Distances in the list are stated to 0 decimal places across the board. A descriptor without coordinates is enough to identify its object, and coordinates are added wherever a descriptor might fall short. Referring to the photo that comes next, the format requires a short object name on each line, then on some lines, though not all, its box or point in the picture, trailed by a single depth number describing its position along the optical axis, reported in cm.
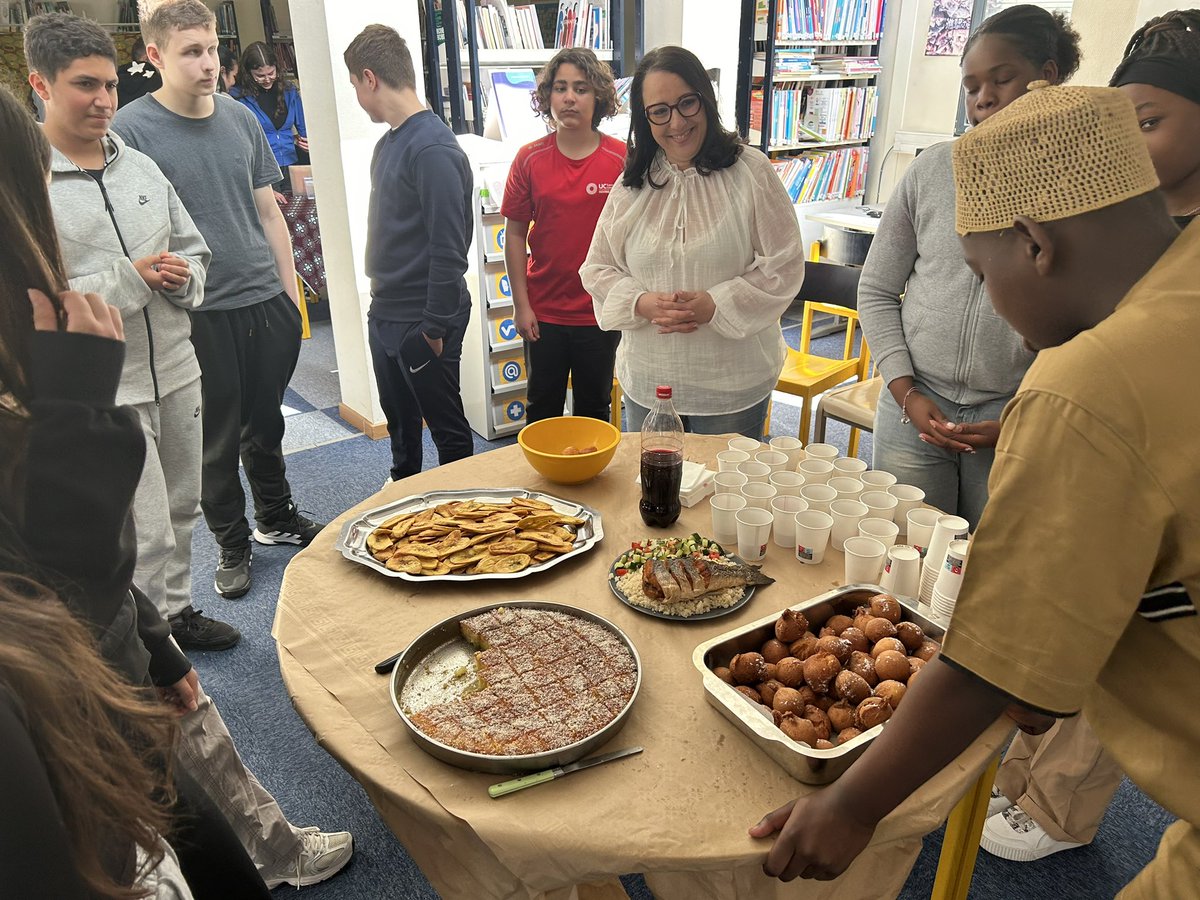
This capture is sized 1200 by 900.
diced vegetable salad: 144
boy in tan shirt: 68
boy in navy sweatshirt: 267
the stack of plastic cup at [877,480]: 168
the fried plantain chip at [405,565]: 146
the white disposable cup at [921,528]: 149
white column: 328
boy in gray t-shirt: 240
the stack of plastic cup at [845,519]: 151
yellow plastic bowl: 176
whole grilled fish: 134
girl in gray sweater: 168
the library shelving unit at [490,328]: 359
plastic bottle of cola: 157
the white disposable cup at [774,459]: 180
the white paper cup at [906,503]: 160
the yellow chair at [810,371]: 319
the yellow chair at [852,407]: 288
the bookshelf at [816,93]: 510
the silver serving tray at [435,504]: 146
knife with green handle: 100
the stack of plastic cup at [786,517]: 154
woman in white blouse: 210
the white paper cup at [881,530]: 148
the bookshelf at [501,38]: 363
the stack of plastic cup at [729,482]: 166
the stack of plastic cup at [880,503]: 156
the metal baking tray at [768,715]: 100
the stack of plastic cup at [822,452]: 180
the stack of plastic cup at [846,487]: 162
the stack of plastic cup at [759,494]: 161
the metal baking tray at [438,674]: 103
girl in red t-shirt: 282
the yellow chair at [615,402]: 341
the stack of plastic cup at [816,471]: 170
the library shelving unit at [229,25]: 634
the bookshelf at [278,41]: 625
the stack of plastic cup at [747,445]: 187
